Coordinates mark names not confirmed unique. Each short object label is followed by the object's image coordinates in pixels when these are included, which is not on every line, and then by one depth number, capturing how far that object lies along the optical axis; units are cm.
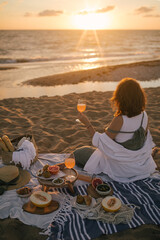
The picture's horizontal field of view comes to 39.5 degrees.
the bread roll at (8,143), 405
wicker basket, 406
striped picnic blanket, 276
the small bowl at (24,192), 331
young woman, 326
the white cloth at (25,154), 406
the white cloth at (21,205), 295
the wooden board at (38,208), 307
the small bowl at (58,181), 317
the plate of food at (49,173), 328
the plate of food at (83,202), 309
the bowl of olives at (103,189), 328
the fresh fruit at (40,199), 309
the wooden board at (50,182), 319
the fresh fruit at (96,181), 352
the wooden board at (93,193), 337
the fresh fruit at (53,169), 335
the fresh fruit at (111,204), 293
